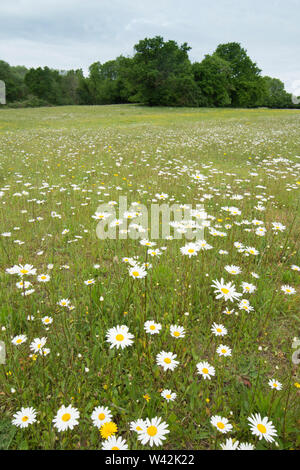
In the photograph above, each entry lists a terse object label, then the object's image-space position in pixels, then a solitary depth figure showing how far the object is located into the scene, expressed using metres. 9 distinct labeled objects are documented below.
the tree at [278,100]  54.11
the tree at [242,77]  44.44
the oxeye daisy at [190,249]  0.70
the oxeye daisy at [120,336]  0.51
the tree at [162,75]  36.41
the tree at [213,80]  38.93
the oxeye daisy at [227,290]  0.58
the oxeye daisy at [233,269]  0.69
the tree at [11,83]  46.26
